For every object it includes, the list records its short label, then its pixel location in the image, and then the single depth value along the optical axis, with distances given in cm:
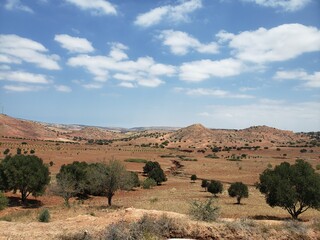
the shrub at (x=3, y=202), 3559
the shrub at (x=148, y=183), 5972
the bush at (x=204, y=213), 2025
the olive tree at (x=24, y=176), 4306
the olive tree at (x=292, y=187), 3241
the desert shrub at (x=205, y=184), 5643
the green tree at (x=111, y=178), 4066
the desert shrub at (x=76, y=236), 1697
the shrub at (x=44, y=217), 2642
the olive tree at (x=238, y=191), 4512
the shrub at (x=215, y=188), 5097
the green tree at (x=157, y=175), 6531
